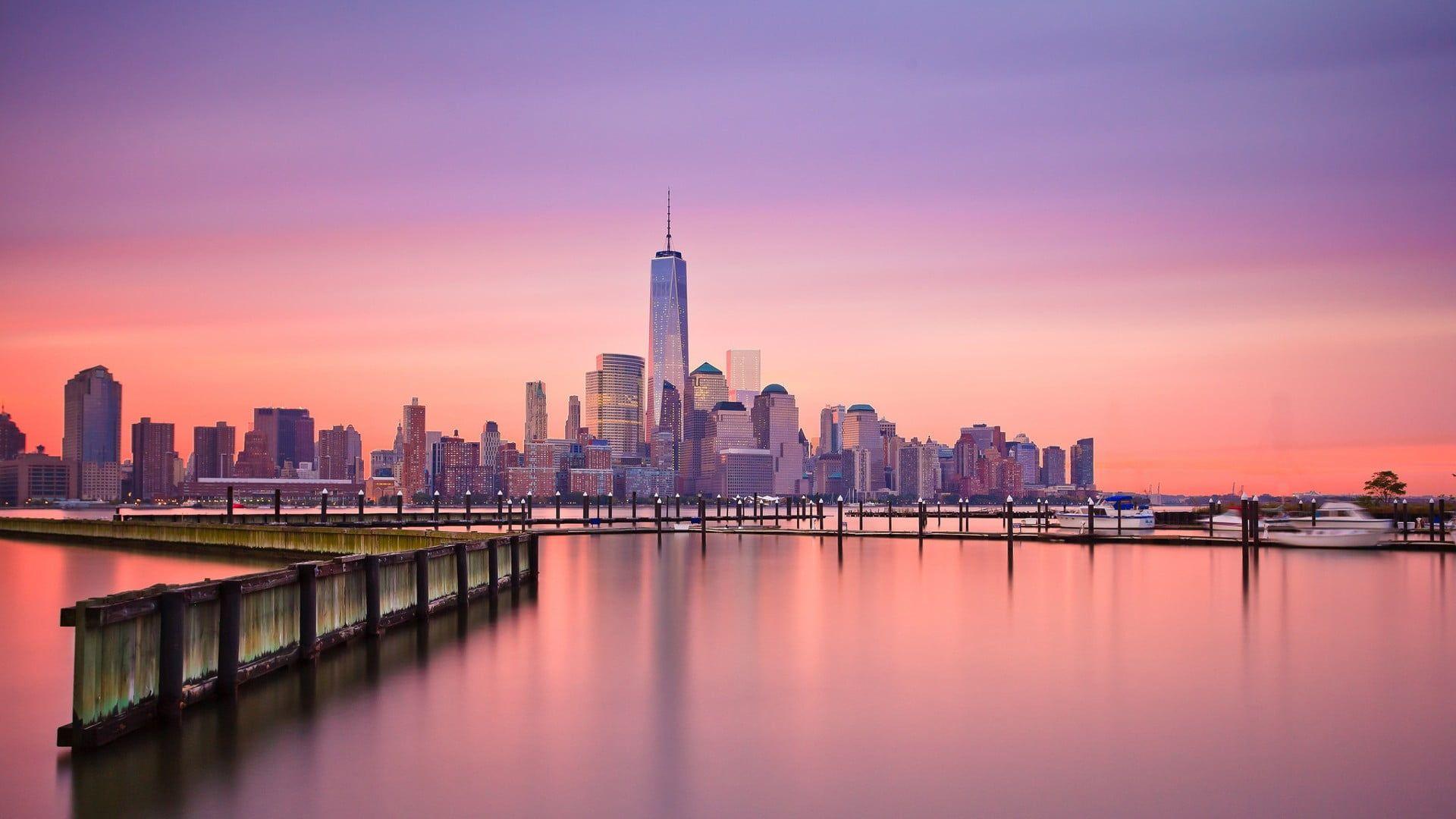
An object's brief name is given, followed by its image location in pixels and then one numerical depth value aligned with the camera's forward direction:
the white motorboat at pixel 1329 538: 54.50
